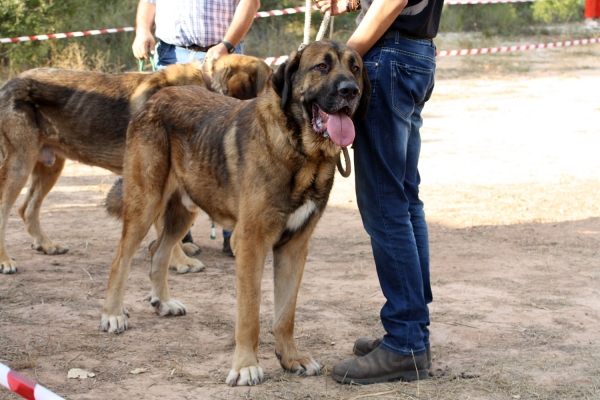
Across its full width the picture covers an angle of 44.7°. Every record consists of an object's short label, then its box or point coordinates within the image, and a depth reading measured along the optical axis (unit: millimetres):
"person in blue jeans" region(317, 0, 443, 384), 3438
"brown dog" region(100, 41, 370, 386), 3557
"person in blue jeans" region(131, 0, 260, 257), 5824
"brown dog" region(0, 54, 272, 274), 5602
